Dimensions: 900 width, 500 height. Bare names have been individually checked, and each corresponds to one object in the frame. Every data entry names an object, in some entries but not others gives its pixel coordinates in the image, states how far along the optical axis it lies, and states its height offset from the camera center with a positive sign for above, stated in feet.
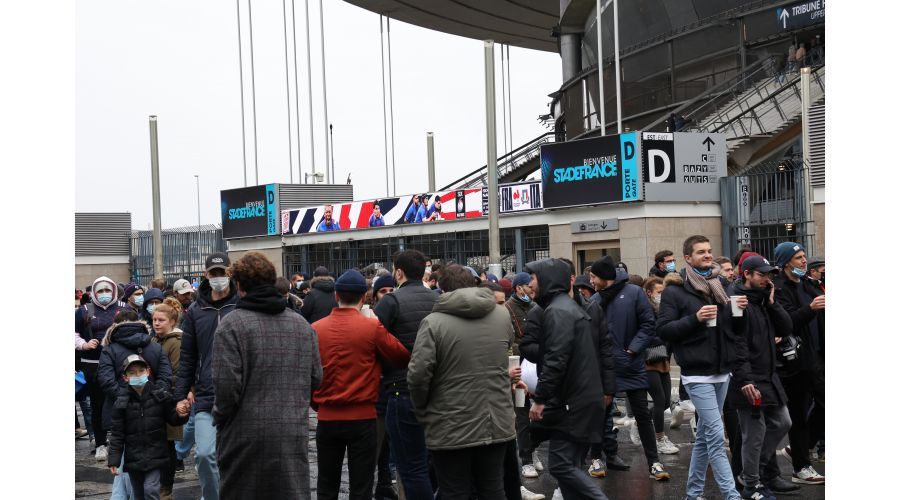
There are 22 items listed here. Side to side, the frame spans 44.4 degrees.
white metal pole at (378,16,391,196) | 158.81 +19.91
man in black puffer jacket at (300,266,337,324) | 36.22 -1.60
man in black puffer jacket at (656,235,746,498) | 26.40 -2.51
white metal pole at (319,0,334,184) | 144.36 +29.46
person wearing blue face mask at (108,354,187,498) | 25.17 -3.85
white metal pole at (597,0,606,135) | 89.92 +14.15
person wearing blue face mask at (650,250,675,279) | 40.81 -0.72
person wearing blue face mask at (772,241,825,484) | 30.53 -3.29
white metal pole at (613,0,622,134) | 91.40 +15.02
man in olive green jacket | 22.20 -2.86
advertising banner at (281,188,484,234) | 91.20 +3.55
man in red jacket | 23.70 -2.88
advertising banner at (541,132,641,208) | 75.56 +5.27
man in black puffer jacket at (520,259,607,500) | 23.90 -3.21
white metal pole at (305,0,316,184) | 140.67 +15.31
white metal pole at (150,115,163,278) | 102.53 +4.91
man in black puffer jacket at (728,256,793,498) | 26.86 -3.41
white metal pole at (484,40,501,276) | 69.21 +6.12
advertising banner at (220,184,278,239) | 115.55 +4.70
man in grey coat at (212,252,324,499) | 20.72 -2.59
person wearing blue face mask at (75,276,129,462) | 38.17 -2.55
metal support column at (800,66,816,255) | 70.03 +5.22
